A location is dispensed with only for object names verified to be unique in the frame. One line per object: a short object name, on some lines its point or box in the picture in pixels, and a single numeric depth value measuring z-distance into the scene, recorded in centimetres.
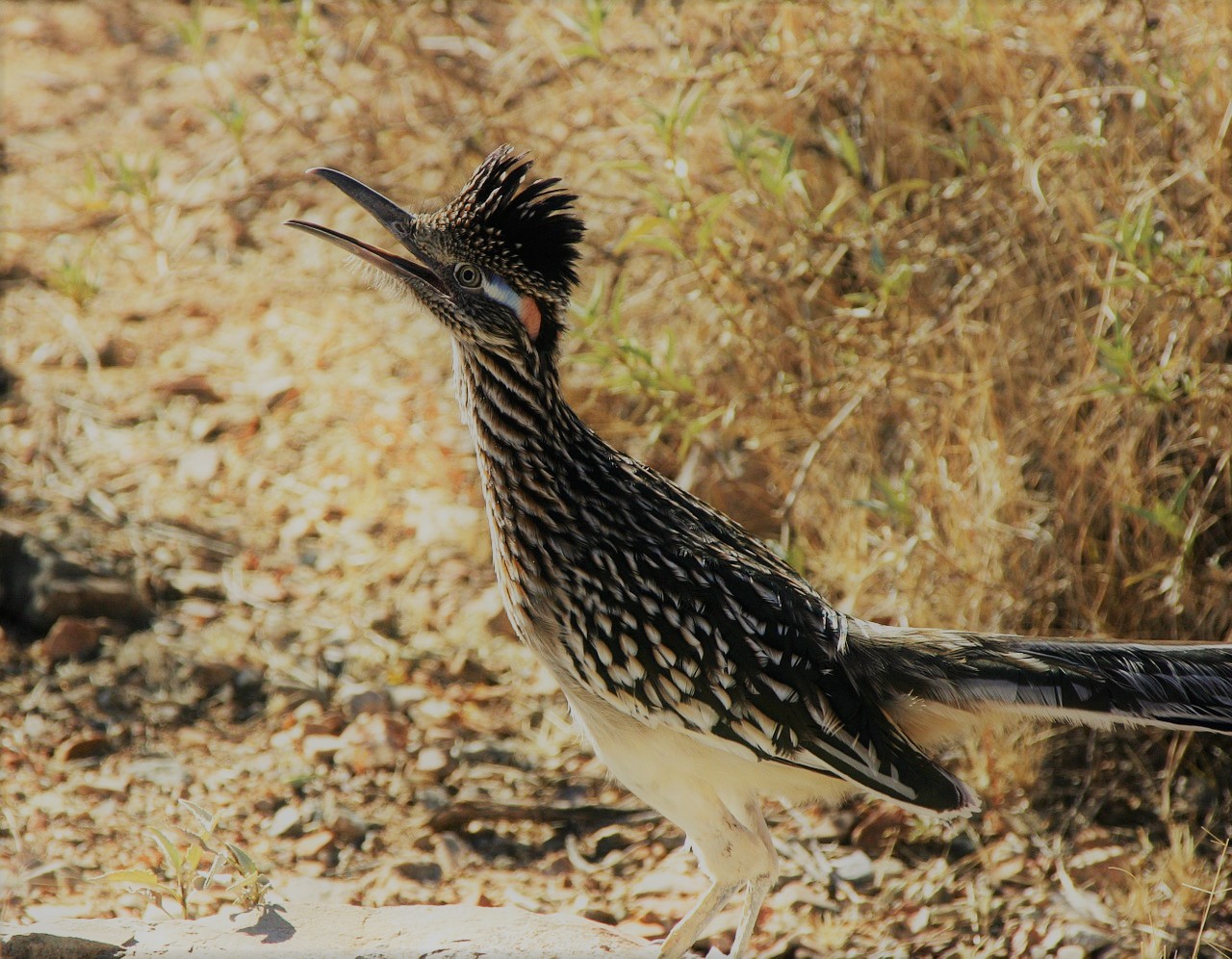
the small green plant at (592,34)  1045
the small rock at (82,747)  1020
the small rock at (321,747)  1067
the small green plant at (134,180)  1164
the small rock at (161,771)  1016
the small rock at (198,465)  1351
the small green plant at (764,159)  958
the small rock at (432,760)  1067
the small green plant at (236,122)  1152
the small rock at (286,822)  995
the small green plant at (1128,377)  852
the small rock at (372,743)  1066
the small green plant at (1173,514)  867
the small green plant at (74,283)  1418
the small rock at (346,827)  1000
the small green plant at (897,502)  930
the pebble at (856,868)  947
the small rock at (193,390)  1449
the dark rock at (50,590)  1123
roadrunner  762
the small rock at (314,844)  977
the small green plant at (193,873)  794
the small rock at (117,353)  1490
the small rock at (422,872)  964
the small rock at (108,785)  997
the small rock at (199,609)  1180
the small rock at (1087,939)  849
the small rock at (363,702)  1112
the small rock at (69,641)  1101
